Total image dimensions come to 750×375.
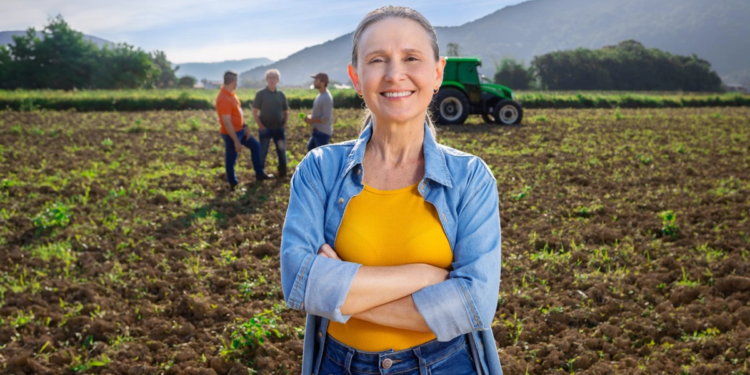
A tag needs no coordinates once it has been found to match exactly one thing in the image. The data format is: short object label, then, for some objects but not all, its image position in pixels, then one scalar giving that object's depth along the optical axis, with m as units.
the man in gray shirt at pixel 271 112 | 7.83
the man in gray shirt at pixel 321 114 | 7.68
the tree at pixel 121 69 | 46.72
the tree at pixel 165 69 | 81.91
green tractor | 15.44
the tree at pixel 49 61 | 45.03
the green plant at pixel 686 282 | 4.55
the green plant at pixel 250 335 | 3.56
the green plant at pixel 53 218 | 6.29
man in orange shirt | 7.25
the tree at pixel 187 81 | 71.56
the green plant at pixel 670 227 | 5.94
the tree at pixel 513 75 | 61.44
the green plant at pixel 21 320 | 4.03
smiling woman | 1.49
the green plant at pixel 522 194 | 7.39
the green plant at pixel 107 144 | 11.66
